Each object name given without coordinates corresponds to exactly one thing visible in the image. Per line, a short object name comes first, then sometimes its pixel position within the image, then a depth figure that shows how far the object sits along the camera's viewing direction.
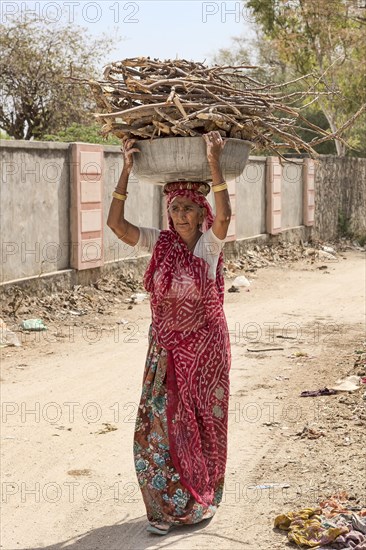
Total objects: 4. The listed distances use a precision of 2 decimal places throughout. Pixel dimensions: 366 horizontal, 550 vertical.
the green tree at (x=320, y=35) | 23.11
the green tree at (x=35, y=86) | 24.34
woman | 4.41
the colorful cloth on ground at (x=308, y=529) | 4.12
